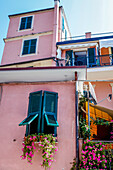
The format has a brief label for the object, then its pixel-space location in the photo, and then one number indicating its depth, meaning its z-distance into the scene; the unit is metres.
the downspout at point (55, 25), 14.07
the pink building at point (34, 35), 14.52
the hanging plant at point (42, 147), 5.37
